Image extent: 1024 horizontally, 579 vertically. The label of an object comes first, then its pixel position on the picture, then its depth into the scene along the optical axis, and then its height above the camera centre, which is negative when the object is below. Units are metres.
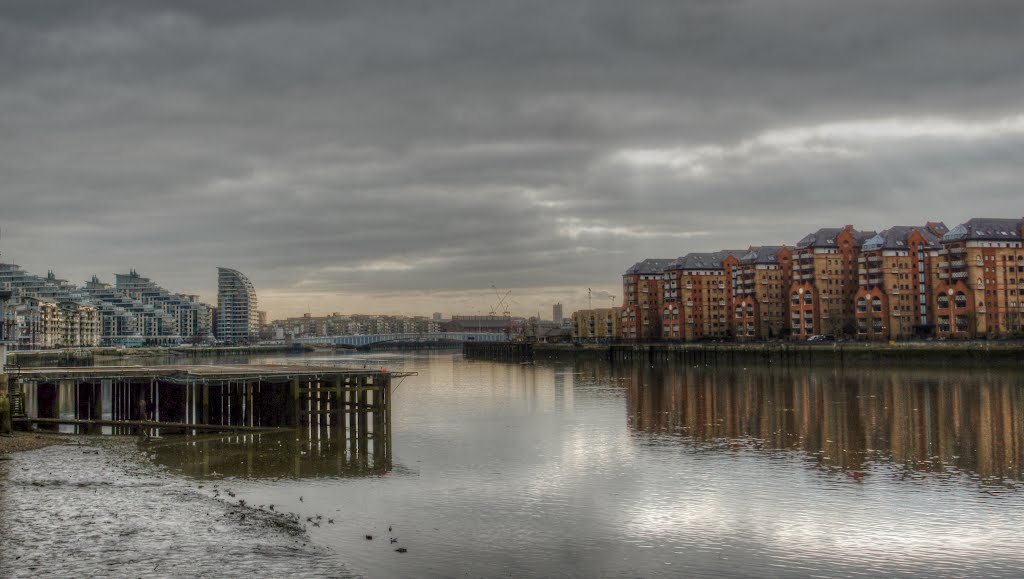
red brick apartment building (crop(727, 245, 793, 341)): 183.88 +3.02
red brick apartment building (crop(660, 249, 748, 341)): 198.00 +1.72
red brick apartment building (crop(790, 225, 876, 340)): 165.88 +5.38
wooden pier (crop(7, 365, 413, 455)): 50.61 -4.95
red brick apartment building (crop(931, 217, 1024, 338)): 142.88 +4.13
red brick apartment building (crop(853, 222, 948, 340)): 154.62 +3.34
